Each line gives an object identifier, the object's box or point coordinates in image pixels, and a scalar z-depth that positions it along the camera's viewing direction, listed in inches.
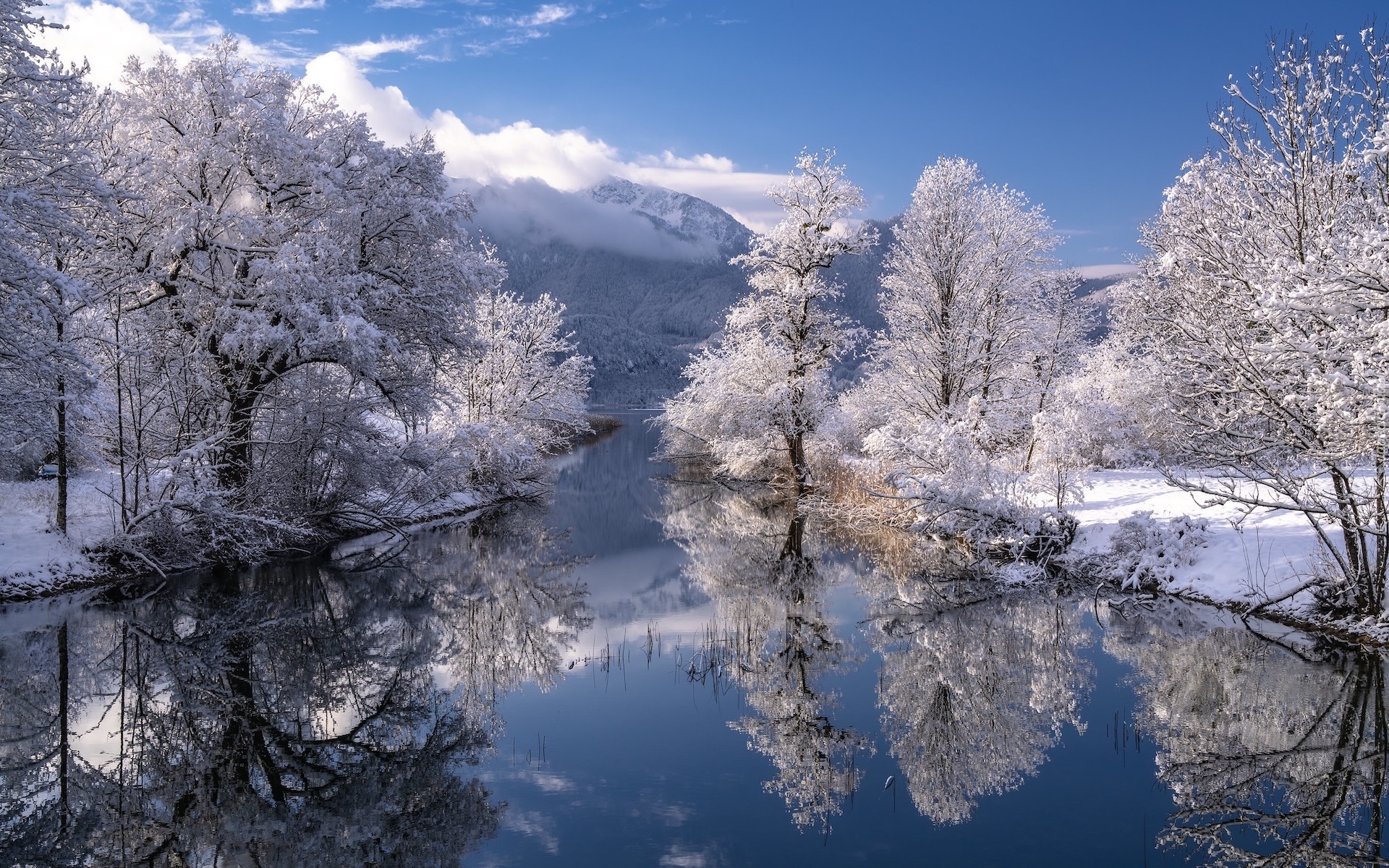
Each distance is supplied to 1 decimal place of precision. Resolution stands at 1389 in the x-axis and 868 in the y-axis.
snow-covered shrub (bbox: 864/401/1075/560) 689.0
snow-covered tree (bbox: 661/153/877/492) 1107.9
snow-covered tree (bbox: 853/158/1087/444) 978.7
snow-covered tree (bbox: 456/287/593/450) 1218.6
